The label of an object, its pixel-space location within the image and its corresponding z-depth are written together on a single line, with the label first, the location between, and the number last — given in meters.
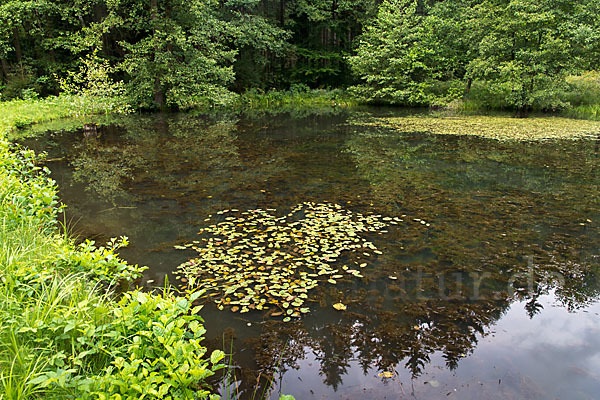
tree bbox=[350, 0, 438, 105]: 22.33
